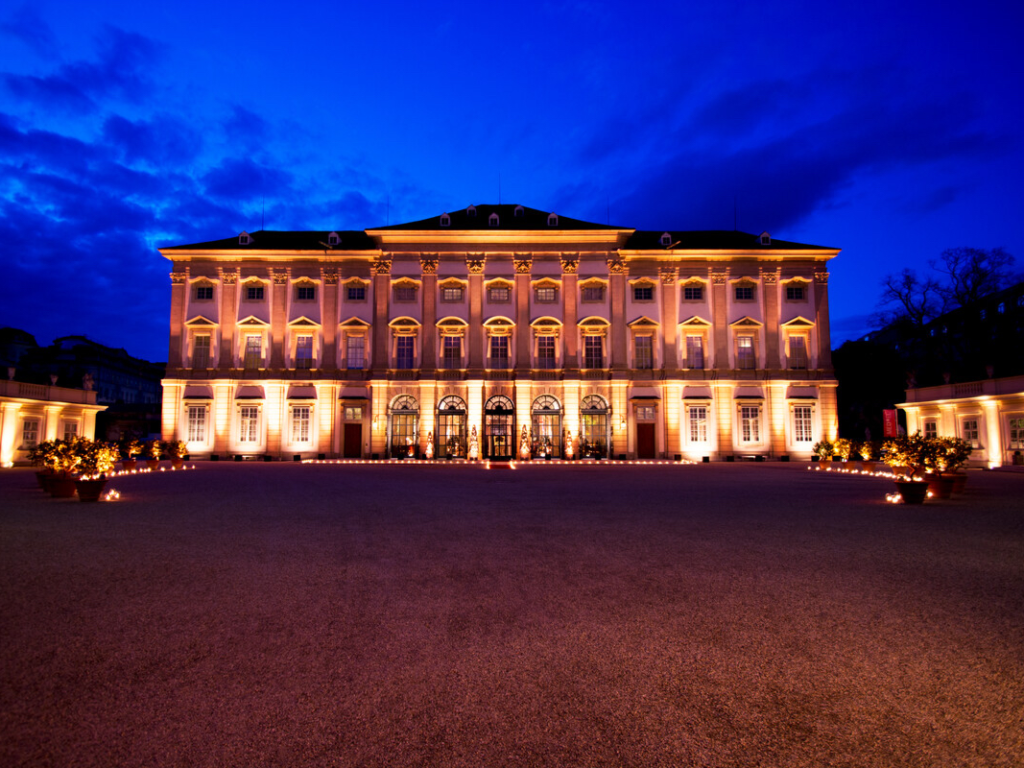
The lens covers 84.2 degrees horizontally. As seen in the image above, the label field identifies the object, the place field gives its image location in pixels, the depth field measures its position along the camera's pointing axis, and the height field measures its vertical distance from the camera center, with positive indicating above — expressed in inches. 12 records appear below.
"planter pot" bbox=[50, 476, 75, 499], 554.3 -50.1
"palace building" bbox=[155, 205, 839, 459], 1489.9 +228.2
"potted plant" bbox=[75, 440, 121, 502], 540.1 -24.7
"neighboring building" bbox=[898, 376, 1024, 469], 1067.9 +18.0
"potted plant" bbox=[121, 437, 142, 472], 836.1 -25.0
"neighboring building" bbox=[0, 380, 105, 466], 1056.2 +41.0
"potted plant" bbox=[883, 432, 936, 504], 551.2 -28.9
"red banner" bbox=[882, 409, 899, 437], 1284.4 +7.9
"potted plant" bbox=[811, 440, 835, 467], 1088.8 -49.3
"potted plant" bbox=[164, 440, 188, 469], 1041.5 -32.3
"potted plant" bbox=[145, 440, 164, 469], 1030.4 -33.5
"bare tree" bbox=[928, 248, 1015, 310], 1533.0 +390.0
